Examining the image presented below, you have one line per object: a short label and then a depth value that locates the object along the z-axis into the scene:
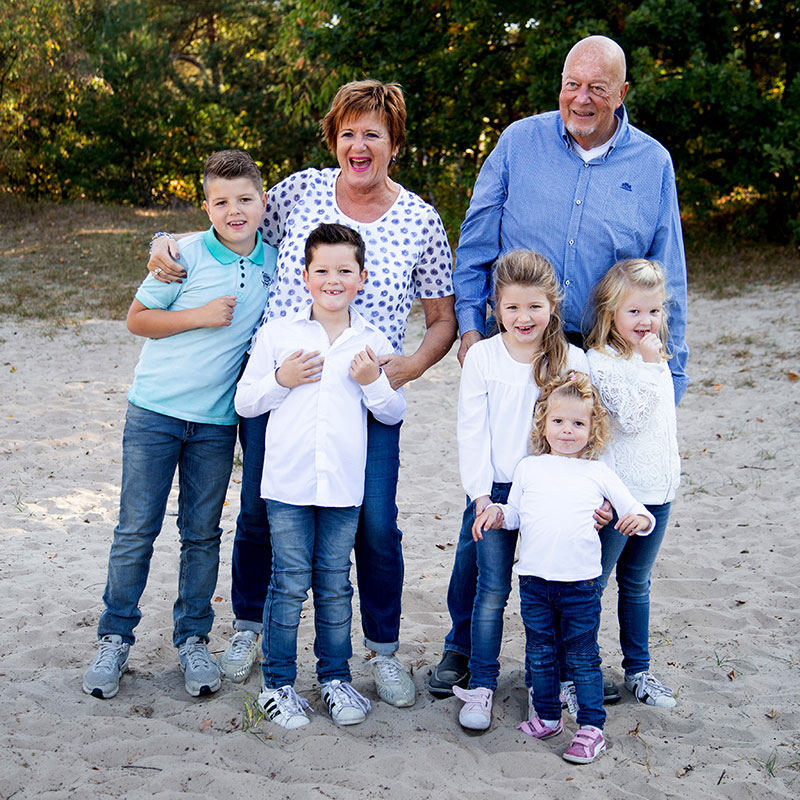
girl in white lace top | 2.95
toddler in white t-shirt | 2.81
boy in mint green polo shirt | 3.04
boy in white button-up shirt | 2.89
